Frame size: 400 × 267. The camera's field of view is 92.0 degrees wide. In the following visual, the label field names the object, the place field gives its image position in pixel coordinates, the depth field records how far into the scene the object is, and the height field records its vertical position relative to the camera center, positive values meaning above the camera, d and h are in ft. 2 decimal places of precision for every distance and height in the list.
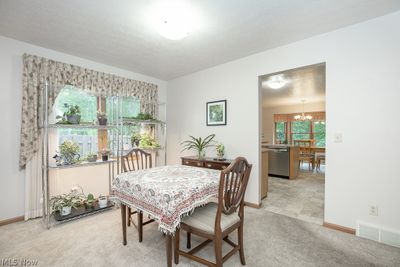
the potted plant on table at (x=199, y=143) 12.27 -0.74
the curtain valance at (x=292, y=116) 24.64 +2.19
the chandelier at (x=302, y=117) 24.87 +1.96
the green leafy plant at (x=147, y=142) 12.79 -0.65
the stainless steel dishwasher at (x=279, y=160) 16.47 -2.49
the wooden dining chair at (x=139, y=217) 6.67 -3.20
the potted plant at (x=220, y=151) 11.52 -1.11
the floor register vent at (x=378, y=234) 6.73 -3.69
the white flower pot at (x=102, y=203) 9.94 -3.64
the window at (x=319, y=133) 25.89 -0.11
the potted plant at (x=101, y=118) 10.58 +0.80
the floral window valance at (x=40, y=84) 8.80 +2.53
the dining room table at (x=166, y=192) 4.92 -1.73
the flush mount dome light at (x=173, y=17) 6.33 +4.02
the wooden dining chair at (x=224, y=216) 5.00 -2.43
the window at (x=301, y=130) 26.68 +0.31
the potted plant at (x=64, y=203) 8.85 -3.33
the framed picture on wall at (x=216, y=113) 11.94 +1.26
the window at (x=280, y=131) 28.30 +0.19
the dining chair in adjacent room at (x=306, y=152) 20.66 -2.24
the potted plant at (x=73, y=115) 9.39 +0.86
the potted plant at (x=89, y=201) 9.81 -3.55
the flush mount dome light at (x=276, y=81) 14.41 +4.01
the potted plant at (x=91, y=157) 10.02 -1.28
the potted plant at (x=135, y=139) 12.67 -0.43
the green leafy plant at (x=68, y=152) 9.09 -0.94
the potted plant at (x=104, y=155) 10.45 -1.25
